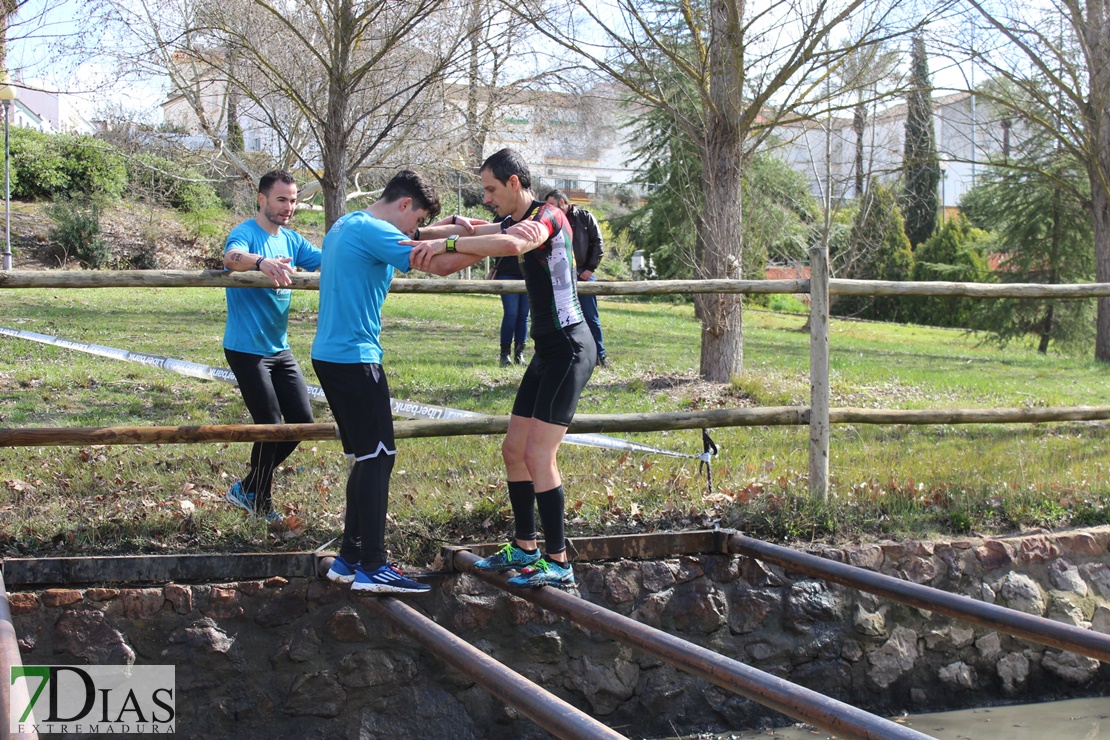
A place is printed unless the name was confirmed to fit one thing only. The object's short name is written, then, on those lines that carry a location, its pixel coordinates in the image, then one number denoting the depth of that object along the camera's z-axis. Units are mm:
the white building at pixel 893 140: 18630
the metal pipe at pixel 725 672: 3330
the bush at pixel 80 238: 24688
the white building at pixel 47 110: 35256
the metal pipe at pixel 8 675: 2867
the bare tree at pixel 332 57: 9977
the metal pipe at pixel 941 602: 4262
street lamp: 20109
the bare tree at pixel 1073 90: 15445
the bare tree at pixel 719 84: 9016
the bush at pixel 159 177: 21172
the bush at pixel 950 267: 33188
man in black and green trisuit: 4531
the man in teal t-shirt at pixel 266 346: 5562
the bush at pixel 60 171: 28375
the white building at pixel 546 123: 17719
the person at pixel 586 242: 8125
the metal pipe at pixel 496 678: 3316
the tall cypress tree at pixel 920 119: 11188
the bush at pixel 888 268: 37394
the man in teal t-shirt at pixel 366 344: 4402
